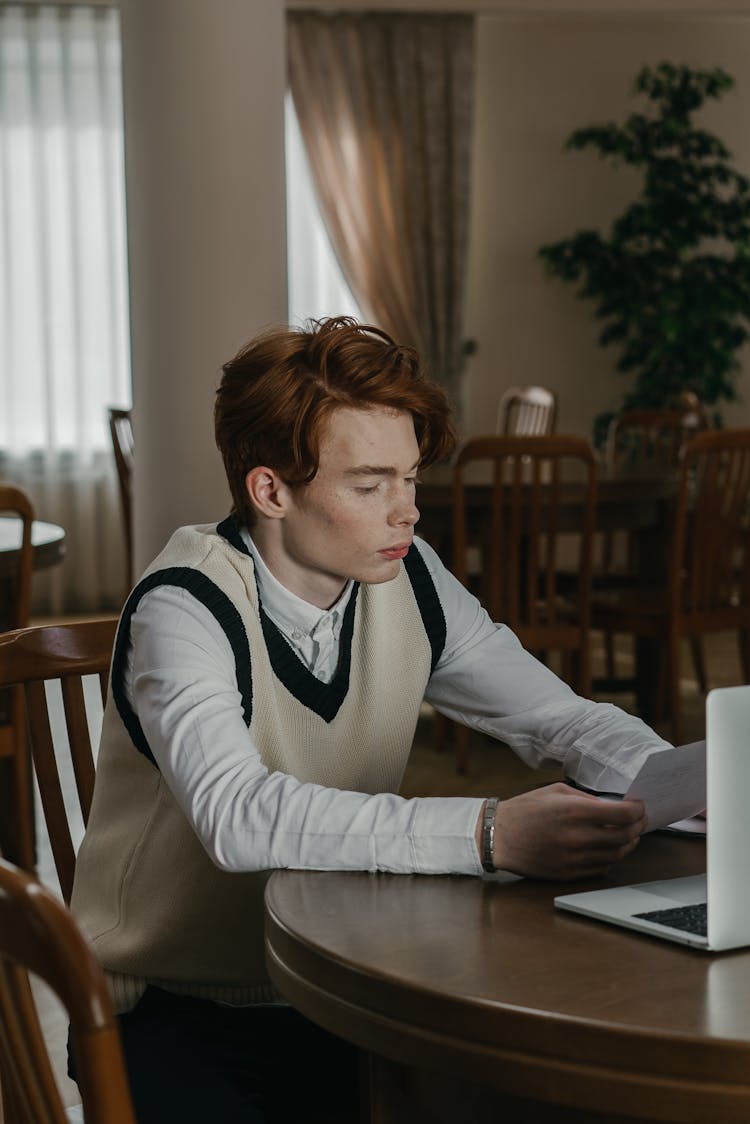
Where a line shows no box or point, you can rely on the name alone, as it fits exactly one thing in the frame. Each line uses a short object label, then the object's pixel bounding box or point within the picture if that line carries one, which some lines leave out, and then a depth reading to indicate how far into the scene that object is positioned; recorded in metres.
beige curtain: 6.75
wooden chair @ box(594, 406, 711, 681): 4.71
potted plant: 6.58
